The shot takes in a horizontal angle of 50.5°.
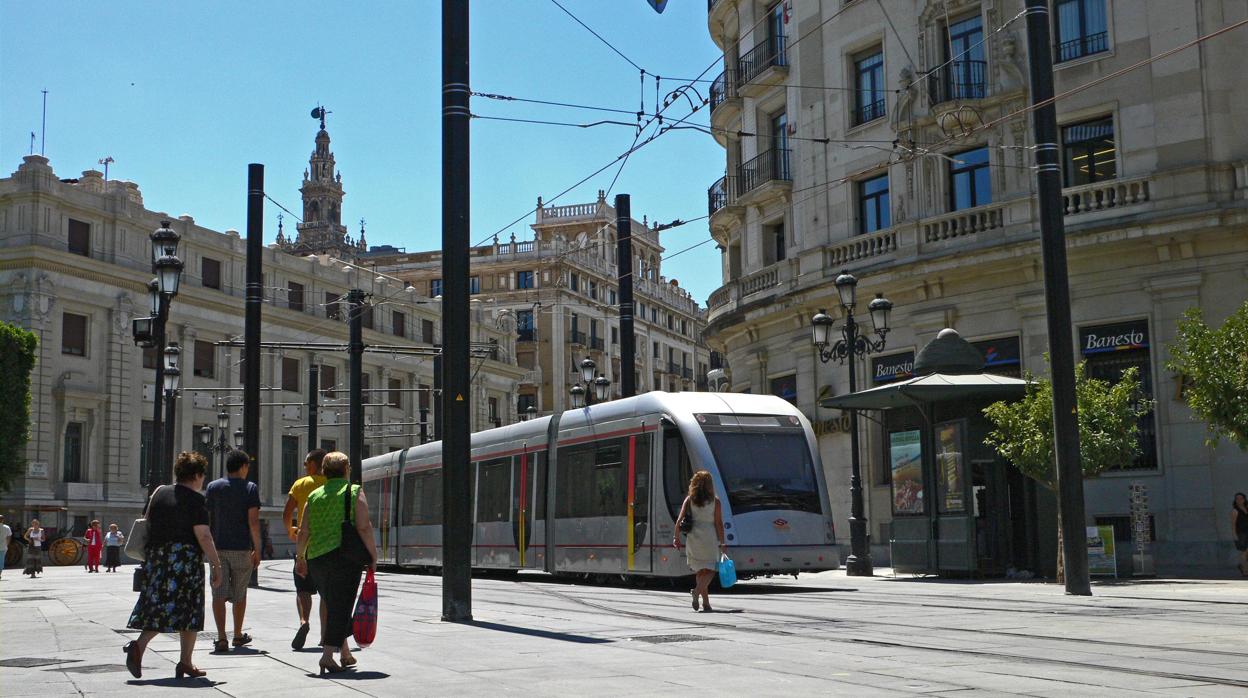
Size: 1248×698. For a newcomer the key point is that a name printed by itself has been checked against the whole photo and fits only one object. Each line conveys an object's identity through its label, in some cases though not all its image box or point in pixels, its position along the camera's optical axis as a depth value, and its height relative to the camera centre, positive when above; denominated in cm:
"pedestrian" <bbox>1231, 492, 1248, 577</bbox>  2120 -29
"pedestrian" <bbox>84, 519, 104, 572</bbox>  4156 -92
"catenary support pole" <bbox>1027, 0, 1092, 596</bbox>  1616 +188
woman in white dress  1433 -14
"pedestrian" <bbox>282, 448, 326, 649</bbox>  1041 +4
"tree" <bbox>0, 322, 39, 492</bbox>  4397 +423
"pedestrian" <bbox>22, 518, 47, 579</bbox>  3484 -82
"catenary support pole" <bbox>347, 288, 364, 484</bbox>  3288 +358
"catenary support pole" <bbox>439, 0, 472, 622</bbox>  1317 +196
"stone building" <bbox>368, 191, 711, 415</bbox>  8662 +1473
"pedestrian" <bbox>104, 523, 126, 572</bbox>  4034 -90
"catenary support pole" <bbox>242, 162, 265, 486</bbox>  2344 +373
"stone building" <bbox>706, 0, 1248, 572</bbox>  2503 +680
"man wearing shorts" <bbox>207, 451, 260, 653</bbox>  1073 -12
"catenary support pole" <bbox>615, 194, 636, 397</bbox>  3041 +528
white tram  1916 +45
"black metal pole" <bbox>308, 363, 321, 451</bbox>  3762 +342
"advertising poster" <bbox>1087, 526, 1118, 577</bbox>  2050 -66
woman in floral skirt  865 -33
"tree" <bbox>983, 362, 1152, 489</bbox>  1958 +124
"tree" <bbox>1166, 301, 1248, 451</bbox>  1969 +204
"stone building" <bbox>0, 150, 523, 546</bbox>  4909 +761
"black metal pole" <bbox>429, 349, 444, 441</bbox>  6667 +592
